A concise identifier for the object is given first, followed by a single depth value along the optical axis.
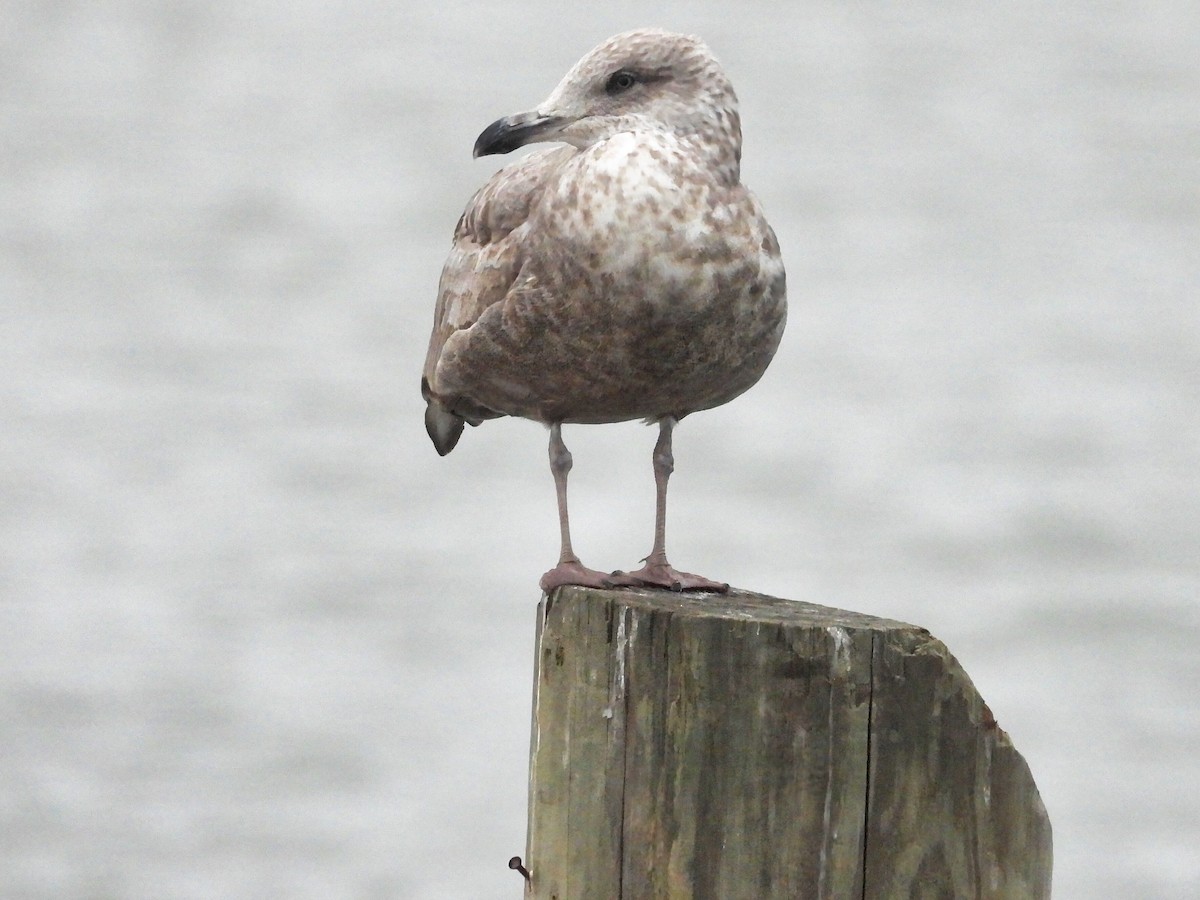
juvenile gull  8.58
